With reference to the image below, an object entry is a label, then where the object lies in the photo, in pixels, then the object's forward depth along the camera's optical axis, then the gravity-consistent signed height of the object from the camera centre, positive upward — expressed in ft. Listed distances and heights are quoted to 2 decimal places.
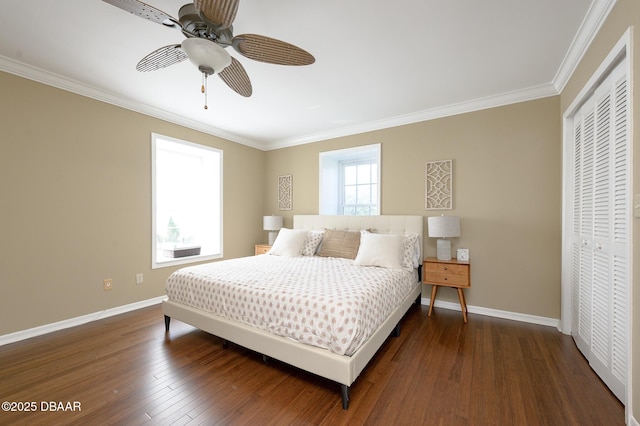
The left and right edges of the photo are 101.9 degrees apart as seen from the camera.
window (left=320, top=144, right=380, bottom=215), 14.58 +1.77
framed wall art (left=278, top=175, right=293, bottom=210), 15.93 +1.21
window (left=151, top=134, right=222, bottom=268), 12.54 +0.48
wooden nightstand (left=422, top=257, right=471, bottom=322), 9.51 -2.35
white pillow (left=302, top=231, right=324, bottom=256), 12.25 -1.50
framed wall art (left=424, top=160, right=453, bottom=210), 11.06 +1.19
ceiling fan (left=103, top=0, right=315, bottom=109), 4.55 +3.53
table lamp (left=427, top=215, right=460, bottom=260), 9.97 -0.57
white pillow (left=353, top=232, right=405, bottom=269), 9.41 -1.47
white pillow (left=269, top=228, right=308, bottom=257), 11.91 -1.50
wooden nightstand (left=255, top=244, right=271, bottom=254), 14.67 -2.13
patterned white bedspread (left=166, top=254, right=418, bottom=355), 5.59 -2.17
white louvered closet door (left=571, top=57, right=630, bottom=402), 5.32 -0.39
